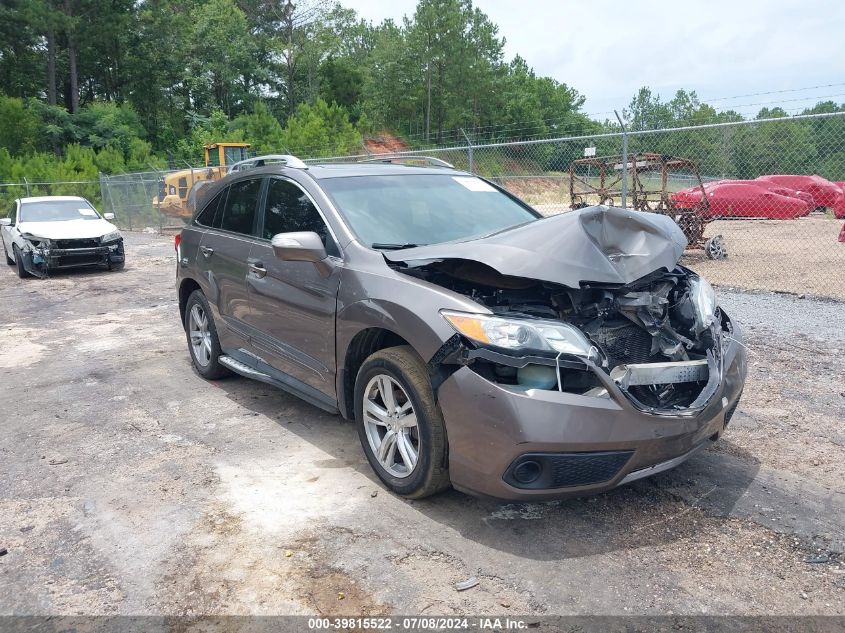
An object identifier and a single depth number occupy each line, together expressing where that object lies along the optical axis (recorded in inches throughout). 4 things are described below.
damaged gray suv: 114.9
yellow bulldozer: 859.4
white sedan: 490.3
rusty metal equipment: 488.4
